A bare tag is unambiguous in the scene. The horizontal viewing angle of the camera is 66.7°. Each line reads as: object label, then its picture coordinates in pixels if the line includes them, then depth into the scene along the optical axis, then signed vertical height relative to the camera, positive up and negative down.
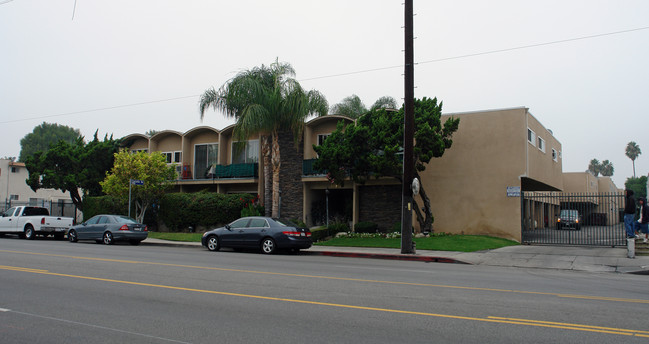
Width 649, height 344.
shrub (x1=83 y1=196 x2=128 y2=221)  30.61 -0.31
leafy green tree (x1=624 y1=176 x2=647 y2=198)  91.75 +4.17
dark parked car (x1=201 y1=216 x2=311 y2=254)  17.53 -1.20
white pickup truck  23.78 -1.08
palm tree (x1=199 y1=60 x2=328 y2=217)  24.23 +4.99
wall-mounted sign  21.89 +0.59
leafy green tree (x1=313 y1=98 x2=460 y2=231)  20.45 +2.50
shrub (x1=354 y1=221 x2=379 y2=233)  24.39 -1.19
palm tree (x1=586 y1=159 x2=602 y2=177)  137.00 +10.80
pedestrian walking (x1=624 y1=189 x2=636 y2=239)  17.11 -0.31
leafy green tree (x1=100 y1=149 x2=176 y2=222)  26.92 +1.38
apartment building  22.52 +1.54
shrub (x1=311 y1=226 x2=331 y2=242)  23.00 -1.44
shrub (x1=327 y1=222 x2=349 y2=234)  24.45 -1.23
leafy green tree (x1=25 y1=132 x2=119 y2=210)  31.88 +2.30
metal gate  21.36 -1.32
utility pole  17.22 +2.04
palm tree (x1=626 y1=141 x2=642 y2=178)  114.71 +12.70
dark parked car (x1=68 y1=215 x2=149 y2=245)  21.33 -1.28
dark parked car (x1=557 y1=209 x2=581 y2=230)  31.14 -0.85
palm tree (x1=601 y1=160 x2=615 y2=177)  134.00 +10.03
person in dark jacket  17.50 -0.45
